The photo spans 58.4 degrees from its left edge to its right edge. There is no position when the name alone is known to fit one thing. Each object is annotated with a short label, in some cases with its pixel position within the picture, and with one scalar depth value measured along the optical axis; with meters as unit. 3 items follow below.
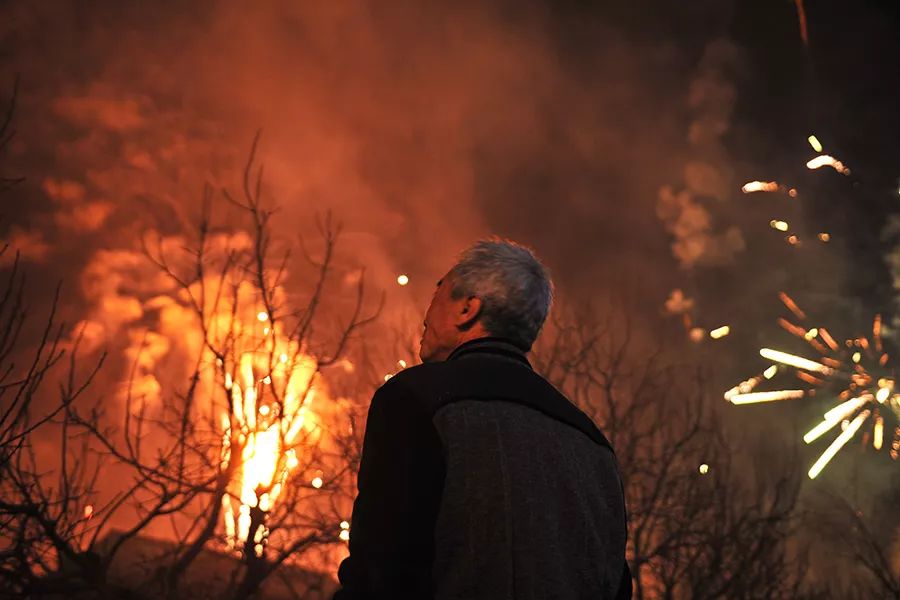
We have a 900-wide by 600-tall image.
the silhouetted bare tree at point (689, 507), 17.47
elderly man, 1.98
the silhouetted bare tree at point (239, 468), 7.12
